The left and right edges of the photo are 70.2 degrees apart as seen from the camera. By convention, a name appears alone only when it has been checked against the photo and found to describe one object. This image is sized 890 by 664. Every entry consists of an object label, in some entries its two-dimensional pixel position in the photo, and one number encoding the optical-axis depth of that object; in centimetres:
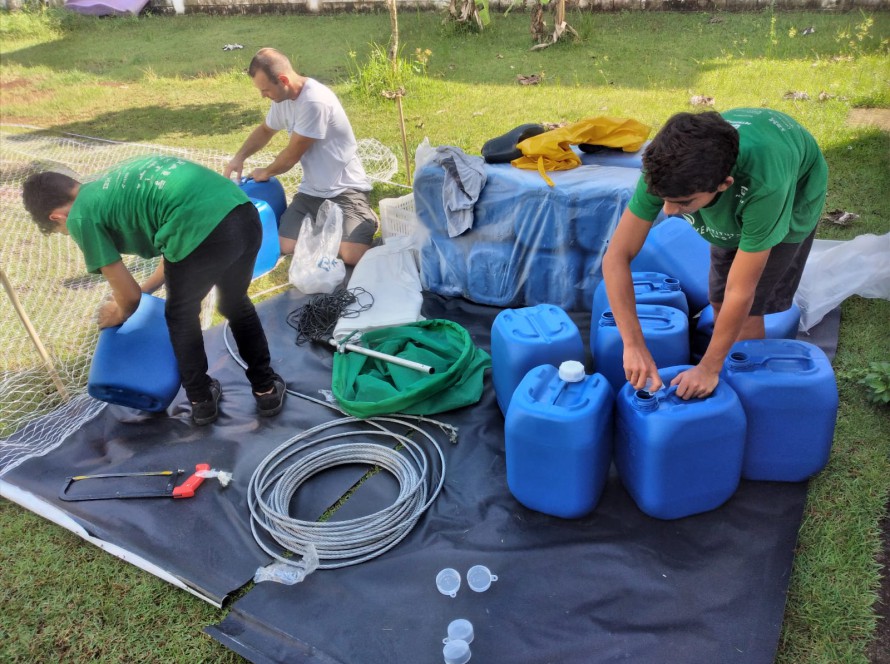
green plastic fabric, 291
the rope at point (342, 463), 232
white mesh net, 309
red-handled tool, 262
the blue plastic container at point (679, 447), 209
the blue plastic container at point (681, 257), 309
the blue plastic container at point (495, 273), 367
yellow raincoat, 361
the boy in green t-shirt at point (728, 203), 175
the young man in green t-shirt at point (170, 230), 242
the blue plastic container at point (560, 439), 215
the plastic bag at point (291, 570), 222
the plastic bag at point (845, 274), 331
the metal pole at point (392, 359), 299
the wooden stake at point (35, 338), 288
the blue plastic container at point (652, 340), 257
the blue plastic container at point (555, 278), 354
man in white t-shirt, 399
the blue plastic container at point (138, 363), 285
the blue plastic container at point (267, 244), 409
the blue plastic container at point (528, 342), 261
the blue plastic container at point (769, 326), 279
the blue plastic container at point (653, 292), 286
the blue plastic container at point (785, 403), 219
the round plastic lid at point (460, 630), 196
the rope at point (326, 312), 356
